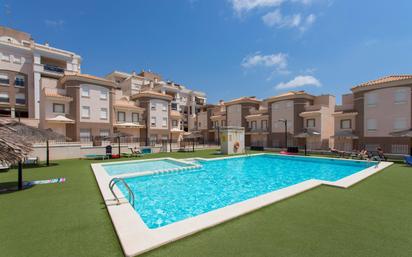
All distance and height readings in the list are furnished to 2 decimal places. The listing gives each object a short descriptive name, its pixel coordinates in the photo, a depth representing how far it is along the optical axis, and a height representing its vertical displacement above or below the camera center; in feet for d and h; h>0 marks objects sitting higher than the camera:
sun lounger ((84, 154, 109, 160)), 60.44 -10.16
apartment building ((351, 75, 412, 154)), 69.72 +5.62
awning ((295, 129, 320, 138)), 88.17 -3.45
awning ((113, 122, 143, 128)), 92.83 -0.04
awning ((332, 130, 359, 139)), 79.70 -3.55
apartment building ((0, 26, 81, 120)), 101.04 +28.90
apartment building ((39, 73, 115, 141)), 79.87 +8.26
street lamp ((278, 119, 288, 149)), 98.32 -4.89
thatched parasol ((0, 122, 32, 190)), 22.49 -2.86
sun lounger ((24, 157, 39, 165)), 48.51 -9.48
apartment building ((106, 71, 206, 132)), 158.51 +31.74
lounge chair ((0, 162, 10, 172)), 40.01 -9.28
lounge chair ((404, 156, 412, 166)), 46.50 -8.42
